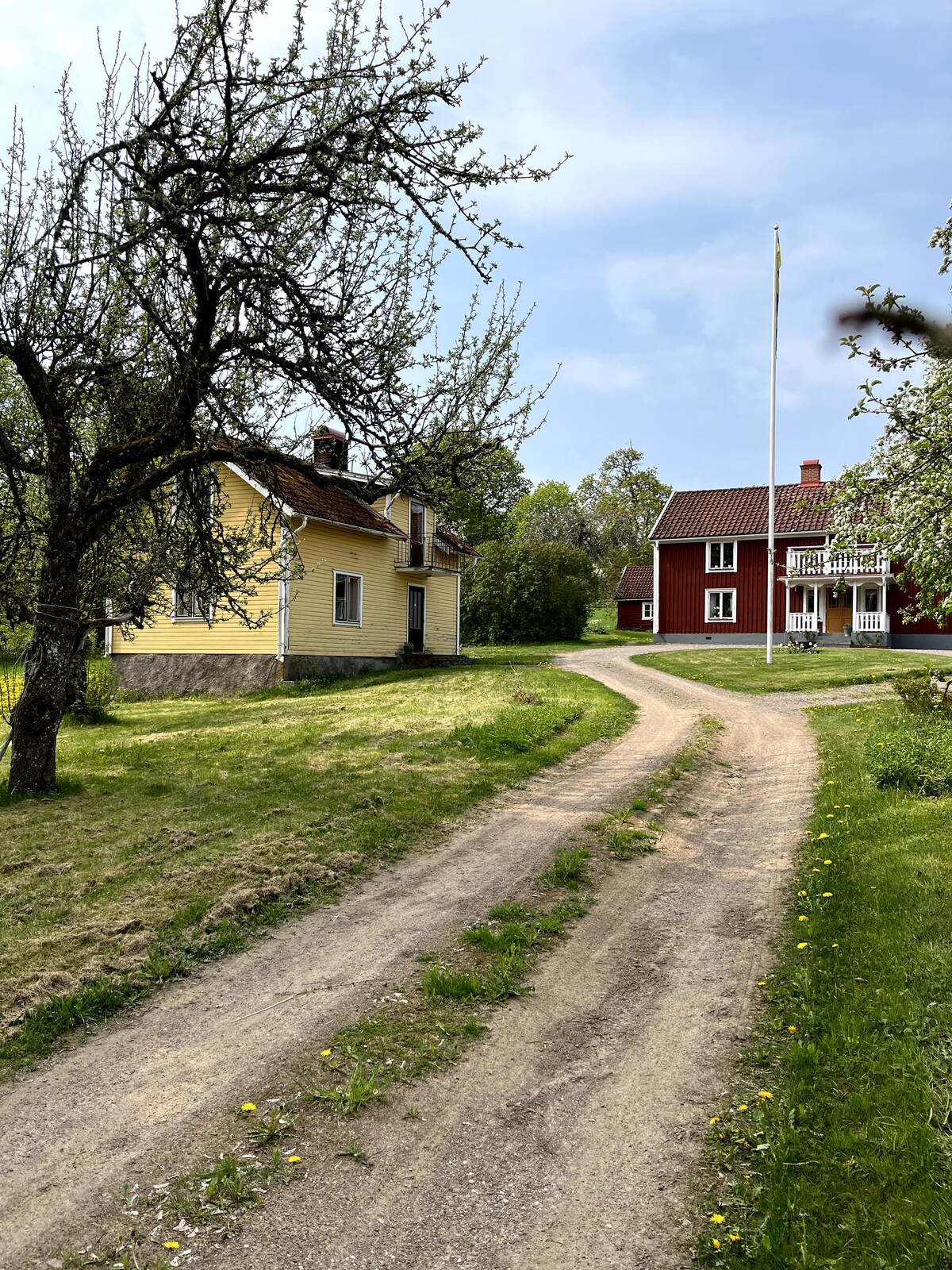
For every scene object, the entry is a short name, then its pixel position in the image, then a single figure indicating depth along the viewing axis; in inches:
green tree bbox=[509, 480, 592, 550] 2711.6
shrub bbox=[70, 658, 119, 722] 776.9
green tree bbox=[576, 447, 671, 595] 2746.1
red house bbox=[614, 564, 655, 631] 2128.4
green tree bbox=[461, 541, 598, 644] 1705.2
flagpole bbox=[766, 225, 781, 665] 1042.1
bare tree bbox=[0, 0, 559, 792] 387.9
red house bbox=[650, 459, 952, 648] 1486.2
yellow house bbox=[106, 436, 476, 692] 981.8
